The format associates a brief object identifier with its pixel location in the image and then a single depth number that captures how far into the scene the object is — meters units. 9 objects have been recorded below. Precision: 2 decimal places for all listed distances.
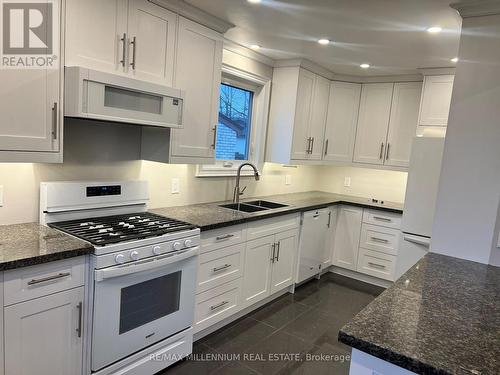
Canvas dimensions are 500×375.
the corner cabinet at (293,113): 3.70
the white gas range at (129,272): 1.84
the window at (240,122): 3.38
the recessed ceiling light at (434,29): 2.38
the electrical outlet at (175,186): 2.90
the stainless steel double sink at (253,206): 3.35
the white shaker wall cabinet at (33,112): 1.63
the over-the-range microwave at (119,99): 1.78
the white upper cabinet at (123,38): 1.86
